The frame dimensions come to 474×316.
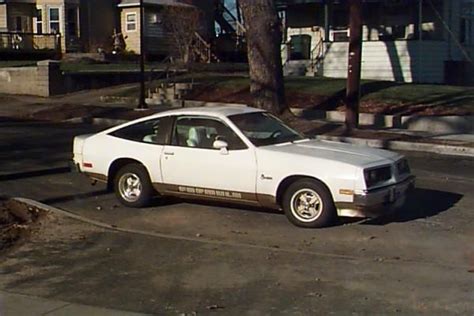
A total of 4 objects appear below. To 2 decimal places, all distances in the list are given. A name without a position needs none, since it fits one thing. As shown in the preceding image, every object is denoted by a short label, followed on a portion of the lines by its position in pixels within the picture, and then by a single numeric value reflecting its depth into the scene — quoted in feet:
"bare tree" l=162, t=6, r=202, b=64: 137.49
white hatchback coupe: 31.58
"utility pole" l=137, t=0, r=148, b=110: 83.72
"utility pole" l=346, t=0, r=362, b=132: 64.54
